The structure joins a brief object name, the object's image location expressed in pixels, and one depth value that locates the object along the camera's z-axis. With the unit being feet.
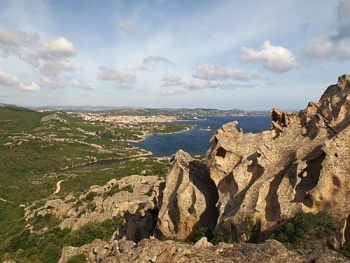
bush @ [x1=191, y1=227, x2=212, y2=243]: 70.13
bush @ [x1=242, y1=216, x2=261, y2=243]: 59.21
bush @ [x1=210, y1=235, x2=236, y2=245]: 61.23
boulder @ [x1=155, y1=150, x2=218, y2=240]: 75.97
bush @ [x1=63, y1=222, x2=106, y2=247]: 112.06
